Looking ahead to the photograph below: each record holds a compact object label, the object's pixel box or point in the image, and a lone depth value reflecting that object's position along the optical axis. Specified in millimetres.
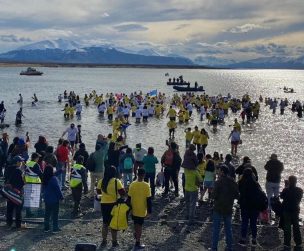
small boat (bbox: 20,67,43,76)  138000
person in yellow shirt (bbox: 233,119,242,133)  22500
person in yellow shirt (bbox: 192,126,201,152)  21672
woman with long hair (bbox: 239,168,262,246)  9797
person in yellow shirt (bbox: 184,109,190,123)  35438
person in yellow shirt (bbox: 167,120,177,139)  26906
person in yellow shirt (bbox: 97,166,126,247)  9180
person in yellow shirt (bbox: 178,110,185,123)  35250
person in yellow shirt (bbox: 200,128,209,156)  21312
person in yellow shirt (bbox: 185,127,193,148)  22406
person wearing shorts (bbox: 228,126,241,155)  22011
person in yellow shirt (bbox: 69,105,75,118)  37281
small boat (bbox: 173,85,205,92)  73188
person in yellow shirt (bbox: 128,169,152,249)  9148
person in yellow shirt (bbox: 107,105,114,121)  36688
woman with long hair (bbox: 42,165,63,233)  10000
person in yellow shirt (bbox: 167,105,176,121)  30756
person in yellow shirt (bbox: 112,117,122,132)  25156
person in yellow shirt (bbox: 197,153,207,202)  13203
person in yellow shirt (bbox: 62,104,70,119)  37131
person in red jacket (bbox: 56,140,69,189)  14062
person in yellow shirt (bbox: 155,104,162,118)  38094
